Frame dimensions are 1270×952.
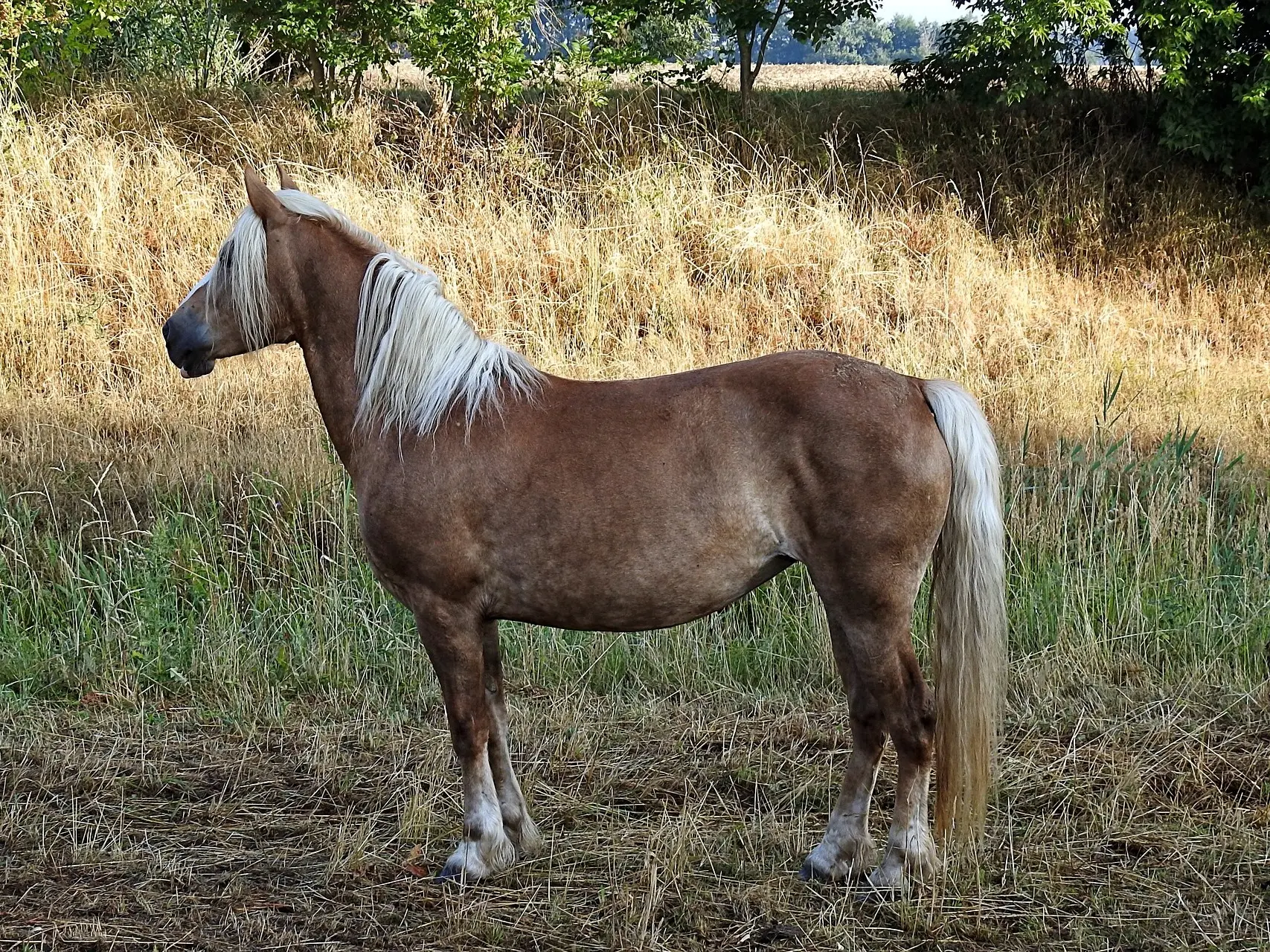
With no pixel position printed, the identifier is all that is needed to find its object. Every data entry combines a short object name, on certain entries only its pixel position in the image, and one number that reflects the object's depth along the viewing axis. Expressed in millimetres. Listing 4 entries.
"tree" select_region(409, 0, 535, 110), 10492
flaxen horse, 3076
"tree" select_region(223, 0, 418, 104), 10680
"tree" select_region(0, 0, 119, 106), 10117
